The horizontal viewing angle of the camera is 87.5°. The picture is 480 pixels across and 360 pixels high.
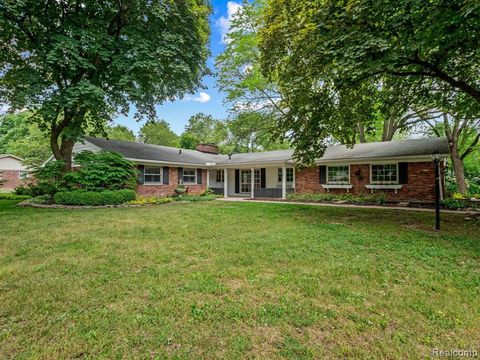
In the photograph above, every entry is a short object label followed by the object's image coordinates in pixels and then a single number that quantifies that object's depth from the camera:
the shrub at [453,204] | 10.34
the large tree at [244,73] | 15.90
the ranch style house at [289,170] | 12.50
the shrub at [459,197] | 11.32
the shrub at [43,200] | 11.90
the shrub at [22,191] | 16.77
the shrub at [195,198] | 14.94
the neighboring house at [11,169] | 26.55
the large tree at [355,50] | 5.54
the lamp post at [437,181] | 6.70
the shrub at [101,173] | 11.77
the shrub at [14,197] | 15.09
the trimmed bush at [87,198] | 11.28
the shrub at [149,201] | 12.35
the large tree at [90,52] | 10.27
